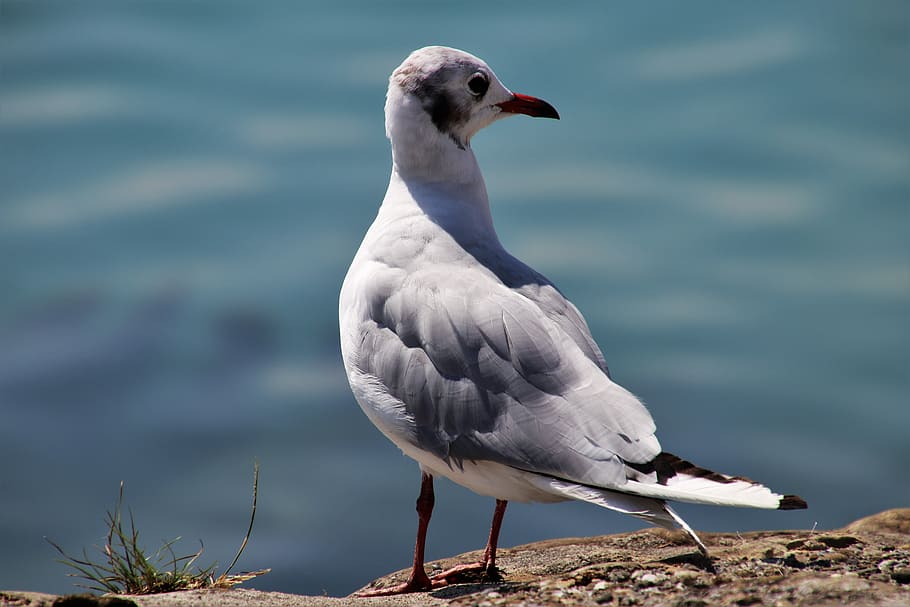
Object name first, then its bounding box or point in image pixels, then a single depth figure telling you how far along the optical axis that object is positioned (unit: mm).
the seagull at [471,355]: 8172
